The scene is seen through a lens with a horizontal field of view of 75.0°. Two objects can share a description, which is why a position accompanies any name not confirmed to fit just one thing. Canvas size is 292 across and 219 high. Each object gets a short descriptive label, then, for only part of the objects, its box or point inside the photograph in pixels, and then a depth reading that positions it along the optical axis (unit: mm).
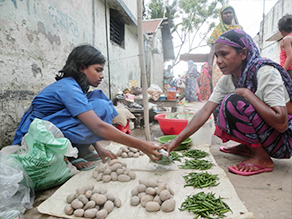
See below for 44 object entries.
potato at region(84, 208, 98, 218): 1340
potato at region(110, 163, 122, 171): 1975
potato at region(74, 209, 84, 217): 1356
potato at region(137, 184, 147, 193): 1604
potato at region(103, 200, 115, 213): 1406
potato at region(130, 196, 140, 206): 1483
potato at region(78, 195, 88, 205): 1454
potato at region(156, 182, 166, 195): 1548
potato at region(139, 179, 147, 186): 1676
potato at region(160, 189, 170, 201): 1473
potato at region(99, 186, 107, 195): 1593
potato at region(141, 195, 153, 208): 1474
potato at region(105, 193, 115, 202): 1507
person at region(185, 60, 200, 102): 12109
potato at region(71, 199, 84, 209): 1405
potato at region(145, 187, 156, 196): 1537
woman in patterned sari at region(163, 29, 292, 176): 1902
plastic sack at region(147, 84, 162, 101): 5416
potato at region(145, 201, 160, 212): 1401
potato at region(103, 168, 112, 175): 1925
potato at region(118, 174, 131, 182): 1876
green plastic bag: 1507
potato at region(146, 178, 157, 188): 1624
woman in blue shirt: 1881
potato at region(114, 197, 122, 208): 1471
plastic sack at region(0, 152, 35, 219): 1275
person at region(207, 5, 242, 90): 4427
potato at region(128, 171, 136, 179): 1922
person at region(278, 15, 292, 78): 3430
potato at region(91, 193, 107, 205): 1446
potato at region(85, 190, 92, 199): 1509
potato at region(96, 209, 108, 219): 1337
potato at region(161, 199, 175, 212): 1398
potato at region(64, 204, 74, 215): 1384
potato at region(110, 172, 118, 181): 1890
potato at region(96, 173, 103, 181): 1894
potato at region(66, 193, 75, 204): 1494
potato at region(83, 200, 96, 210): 1406
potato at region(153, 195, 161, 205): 1472
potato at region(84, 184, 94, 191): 1597
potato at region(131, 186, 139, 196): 1597
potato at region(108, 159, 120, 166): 2062
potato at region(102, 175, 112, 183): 1857
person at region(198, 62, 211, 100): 12844
